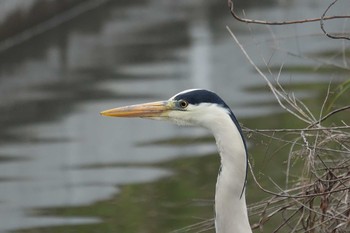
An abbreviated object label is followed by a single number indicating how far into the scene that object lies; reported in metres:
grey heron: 10.94
